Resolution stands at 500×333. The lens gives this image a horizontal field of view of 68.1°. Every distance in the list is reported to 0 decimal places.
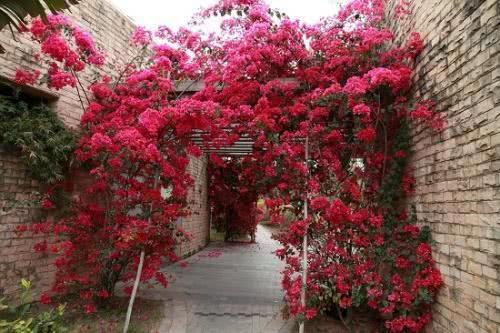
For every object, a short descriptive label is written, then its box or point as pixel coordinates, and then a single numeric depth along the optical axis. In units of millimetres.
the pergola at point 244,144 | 4832
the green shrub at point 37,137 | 5062
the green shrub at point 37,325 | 3510
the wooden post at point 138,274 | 4892
